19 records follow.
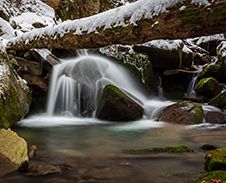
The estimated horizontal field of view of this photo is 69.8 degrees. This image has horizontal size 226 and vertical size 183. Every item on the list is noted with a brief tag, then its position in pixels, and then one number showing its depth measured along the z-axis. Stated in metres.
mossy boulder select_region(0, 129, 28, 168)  2.33
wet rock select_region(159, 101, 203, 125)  5.93
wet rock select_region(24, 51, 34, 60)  8.08
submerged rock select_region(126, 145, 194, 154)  2.91
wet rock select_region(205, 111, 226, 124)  5.88
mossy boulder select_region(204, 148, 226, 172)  2.00
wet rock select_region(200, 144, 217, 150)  3.15
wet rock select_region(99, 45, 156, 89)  9.84
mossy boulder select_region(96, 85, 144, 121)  6.52
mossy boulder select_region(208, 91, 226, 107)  7.55
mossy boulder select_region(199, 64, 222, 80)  11.22
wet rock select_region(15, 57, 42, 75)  7.75
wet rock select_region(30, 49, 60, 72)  8.00
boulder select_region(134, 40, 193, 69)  10.57
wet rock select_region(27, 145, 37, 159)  2.65
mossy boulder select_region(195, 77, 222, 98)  9.74
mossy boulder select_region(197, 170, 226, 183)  1.61
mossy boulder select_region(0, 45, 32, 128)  3.68
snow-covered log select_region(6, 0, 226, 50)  2.32
